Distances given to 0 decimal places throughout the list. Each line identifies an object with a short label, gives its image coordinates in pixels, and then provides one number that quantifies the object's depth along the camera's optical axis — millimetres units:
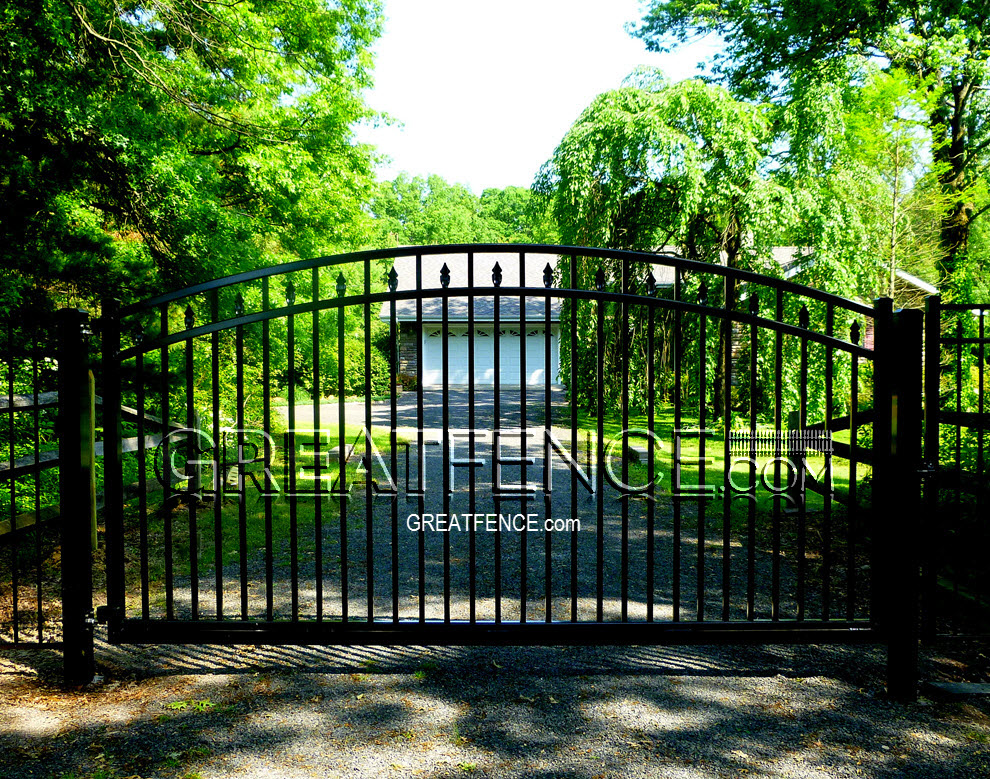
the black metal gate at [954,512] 3775
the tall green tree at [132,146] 6871
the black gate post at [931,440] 3695
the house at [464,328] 26969
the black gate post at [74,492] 3600
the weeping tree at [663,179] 14336
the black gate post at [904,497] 3494
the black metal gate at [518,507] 3605
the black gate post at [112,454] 3615
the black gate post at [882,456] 3568
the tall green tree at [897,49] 17188
